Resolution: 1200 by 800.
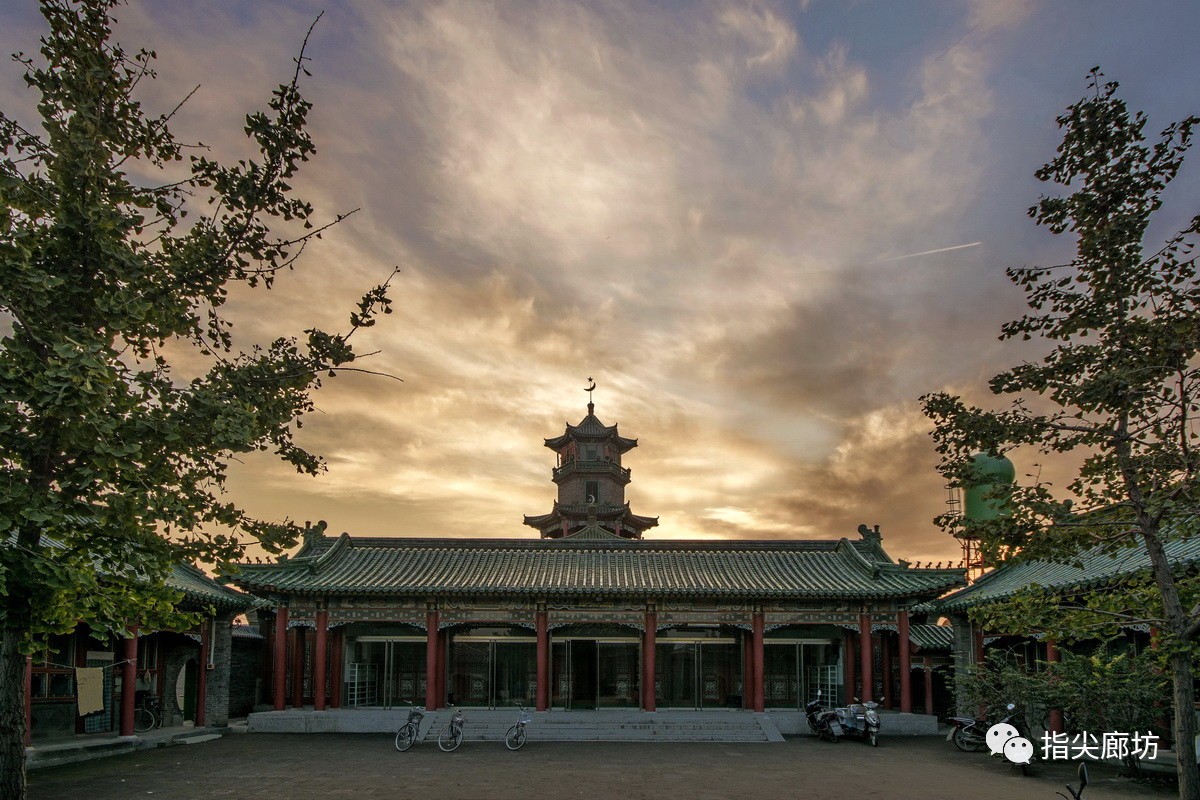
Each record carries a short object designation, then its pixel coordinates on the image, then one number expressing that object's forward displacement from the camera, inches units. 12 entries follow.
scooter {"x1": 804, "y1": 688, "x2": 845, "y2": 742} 917.5
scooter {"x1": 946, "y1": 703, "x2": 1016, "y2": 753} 826.2
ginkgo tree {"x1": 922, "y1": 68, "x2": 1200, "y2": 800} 366.3
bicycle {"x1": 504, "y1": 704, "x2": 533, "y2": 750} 834.8
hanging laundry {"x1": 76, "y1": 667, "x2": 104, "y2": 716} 782.5
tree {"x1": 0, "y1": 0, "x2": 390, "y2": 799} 308.2
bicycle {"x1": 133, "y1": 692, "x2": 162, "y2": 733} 899.4
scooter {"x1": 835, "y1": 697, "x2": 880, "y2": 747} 882.8
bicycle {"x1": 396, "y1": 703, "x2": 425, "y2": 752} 816.9
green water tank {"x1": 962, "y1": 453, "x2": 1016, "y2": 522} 1380.4
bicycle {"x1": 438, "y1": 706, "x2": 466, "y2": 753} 821.2
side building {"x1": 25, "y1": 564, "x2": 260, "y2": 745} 772.0
